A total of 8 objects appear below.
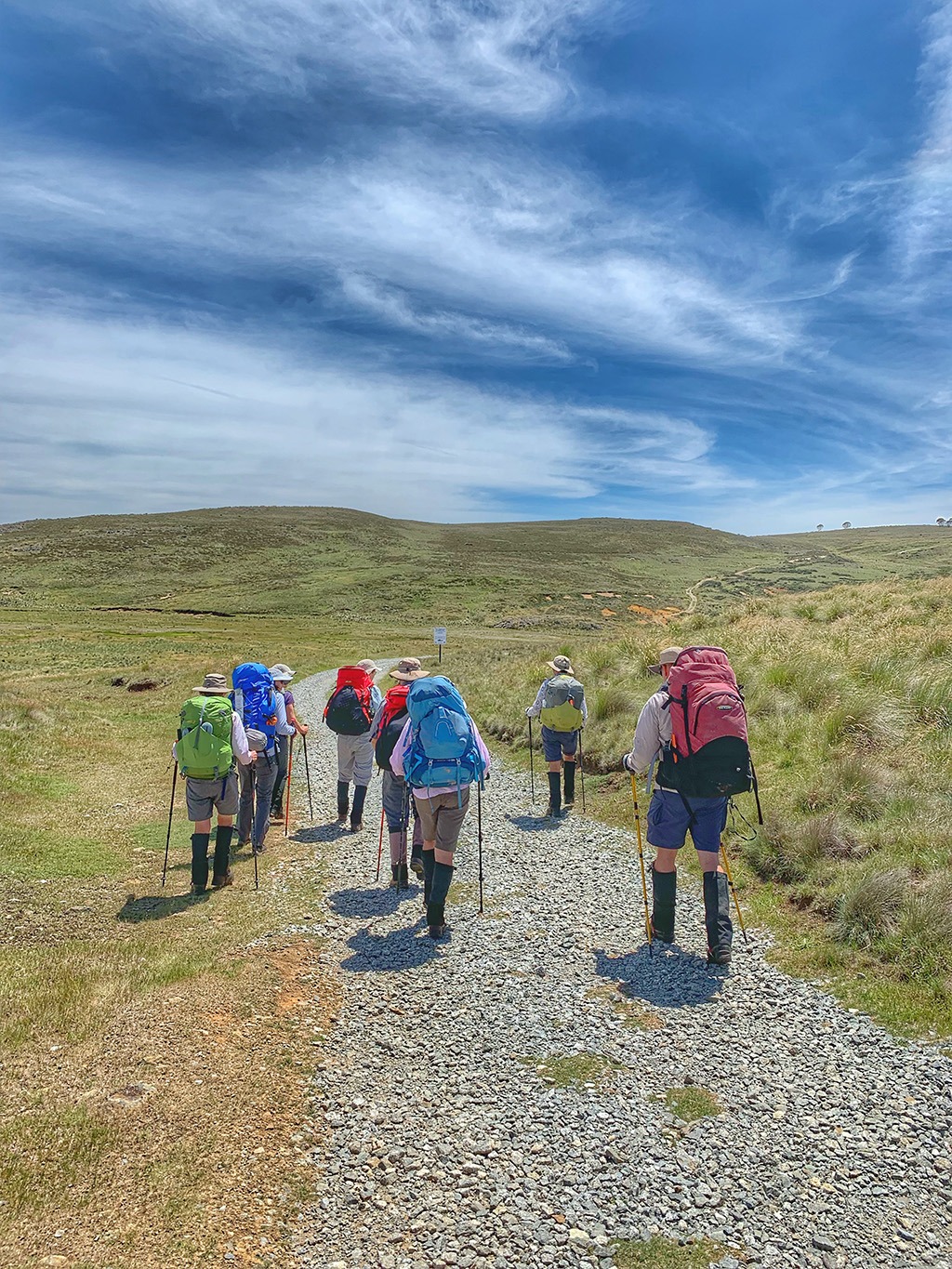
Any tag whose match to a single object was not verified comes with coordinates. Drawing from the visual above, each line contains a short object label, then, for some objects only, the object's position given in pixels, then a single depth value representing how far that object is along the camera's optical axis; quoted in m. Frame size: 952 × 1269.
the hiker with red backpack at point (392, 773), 9.03
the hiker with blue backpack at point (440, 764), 7.46
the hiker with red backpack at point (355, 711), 11.05
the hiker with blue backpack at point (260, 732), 10.56
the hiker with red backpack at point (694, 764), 6.59
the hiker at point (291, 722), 11.27
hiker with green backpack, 8.45
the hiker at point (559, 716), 12.04
